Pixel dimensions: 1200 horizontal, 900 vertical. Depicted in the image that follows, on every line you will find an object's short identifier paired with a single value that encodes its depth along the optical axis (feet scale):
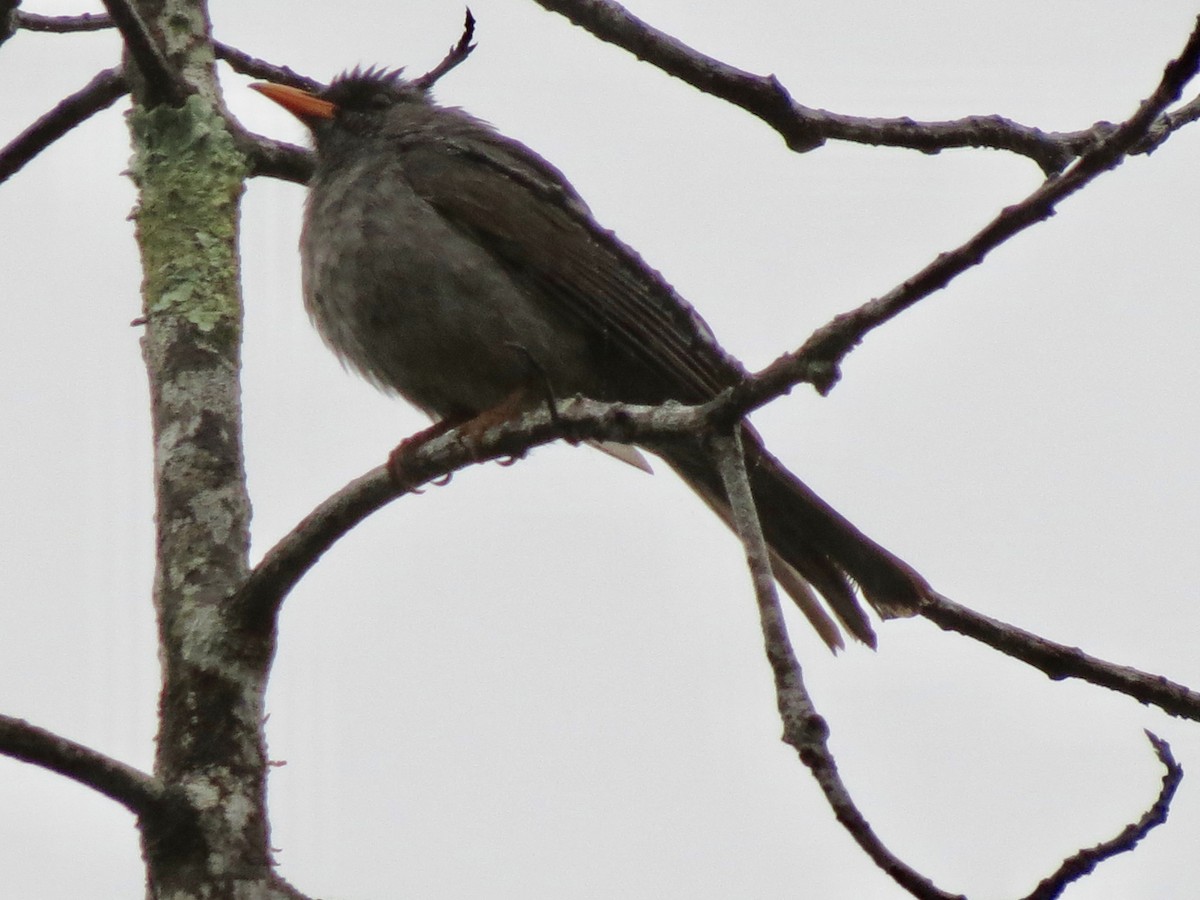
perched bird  33.24
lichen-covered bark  22.89
